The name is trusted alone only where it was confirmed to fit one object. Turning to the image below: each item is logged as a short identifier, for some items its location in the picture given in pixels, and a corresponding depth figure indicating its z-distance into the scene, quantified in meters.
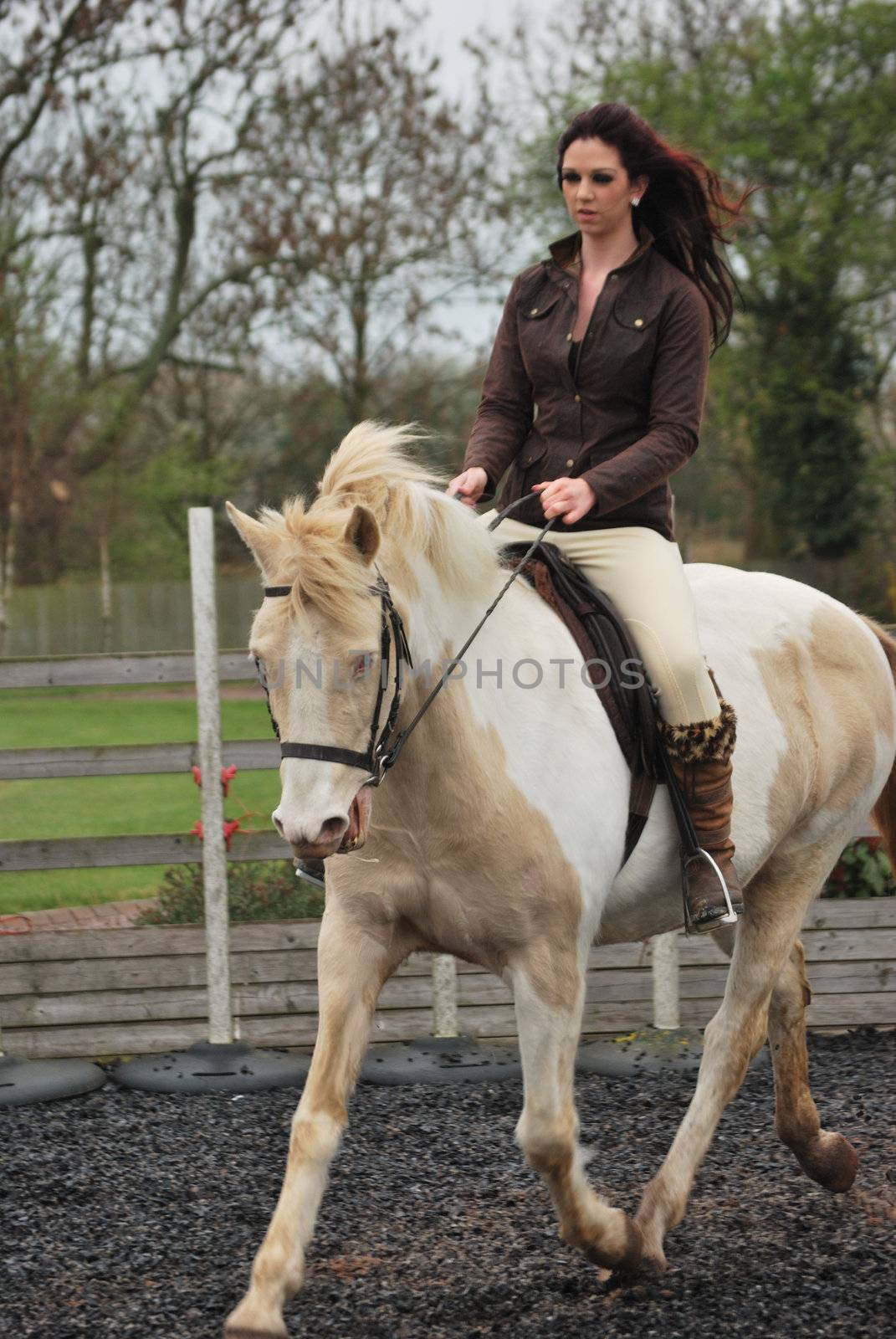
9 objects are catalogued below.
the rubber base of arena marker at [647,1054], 10.80
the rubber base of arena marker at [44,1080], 10.23
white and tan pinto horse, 5.18
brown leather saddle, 6.62
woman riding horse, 6.77
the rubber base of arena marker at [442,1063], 10.59
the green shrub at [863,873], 12.55
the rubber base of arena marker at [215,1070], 10.52
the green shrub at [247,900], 12.66
